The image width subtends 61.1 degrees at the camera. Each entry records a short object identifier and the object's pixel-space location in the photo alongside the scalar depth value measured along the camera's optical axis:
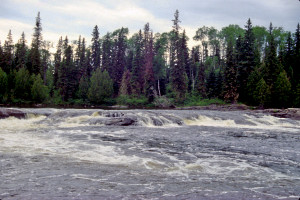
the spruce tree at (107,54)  67.94
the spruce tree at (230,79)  45.66
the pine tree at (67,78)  57.84
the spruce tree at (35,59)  54.38
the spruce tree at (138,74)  60.61
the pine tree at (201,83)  54.84
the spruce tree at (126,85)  59.28
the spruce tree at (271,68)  43.34
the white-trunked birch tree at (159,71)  59.47
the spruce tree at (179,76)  51.88
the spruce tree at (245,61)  46.88
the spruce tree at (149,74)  55.15
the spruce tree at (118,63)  66.12
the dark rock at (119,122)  16.91
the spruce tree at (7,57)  54.57
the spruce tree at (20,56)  55.58
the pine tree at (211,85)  51.31
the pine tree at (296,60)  44.16
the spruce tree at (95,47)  71.60
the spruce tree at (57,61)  60.64
